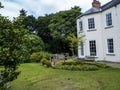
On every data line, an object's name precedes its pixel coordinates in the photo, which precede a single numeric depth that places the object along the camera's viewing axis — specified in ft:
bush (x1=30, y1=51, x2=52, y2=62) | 49.49
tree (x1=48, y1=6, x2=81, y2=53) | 65.70
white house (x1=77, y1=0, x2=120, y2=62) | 35.74
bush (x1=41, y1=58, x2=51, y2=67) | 36.44
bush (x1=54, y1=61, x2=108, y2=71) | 30.37
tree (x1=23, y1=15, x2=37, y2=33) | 85.11
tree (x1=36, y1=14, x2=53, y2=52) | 80.30
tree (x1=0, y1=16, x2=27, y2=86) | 9.29
